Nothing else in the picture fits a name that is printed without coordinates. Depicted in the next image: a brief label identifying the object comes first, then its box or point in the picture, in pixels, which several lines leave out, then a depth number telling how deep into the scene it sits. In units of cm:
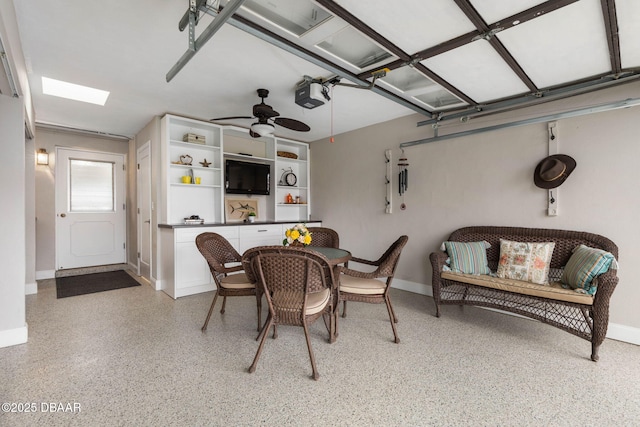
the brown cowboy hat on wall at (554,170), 294
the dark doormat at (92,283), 415
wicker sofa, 232
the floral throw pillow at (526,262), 283
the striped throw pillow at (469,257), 317
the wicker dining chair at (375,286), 262
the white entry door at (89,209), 513
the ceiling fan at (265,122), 321
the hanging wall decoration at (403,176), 423
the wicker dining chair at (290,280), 200
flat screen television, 474
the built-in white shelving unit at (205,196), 397
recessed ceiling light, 323
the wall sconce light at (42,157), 483
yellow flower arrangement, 294
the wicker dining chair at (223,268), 275
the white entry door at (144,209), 461
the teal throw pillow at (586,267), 240
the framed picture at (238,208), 495
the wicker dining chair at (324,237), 383
